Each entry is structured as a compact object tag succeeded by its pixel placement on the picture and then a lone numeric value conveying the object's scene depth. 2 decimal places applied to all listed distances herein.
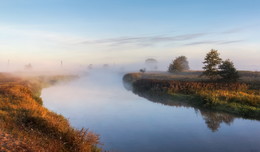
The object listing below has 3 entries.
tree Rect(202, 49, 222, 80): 42.34
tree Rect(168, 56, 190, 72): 83.25
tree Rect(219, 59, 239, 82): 40.38
